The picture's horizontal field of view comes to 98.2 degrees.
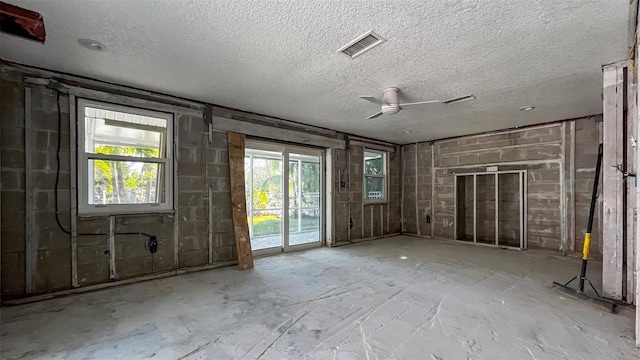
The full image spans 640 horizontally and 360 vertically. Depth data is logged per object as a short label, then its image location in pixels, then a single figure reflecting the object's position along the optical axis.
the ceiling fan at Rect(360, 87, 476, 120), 3.48
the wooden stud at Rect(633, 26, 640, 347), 2.05
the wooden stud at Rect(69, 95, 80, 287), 3.18
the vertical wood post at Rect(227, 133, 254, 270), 4.33
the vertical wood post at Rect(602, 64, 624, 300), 2.85
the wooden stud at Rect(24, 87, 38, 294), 2.95
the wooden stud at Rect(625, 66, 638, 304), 2.69
